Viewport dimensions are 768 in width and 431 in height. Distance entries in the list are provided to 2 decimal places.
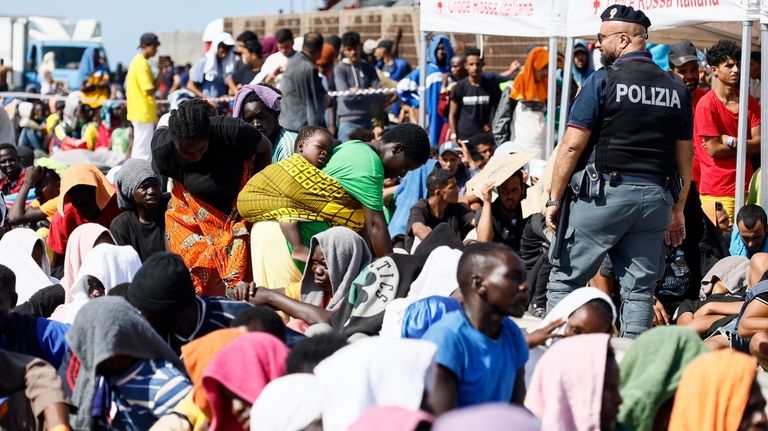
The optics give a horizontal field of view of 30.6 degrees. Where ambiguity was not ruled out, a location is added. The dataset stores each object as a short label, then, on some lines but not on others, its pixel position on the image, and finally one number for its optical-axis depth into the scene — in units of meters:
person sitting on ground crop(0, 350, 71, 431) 5.12
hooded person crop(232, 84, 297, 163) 7.95
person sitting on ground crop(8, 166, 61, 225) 10.28
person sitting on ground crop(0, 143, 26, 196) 11.14
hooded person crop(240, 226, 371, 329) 6.56
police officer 6.59
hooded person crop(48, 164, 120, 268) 8.33
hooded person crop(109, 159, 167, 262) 7.66
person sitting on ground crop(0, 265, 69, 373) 5.54
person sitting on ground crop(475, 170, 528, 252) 9.26
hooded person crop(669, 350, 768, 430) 4.53
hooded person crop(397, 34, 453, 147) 14.55
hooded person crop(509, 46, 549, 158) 12.87
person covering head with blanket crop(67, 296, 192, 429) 5.16
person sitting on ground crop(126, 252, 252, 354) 5.55
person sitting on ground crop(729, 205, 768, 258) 8.39
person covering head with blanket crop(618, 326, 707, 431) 4.73
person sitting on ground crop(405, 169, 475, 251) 9.84
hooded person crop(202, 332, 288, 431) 4.73
